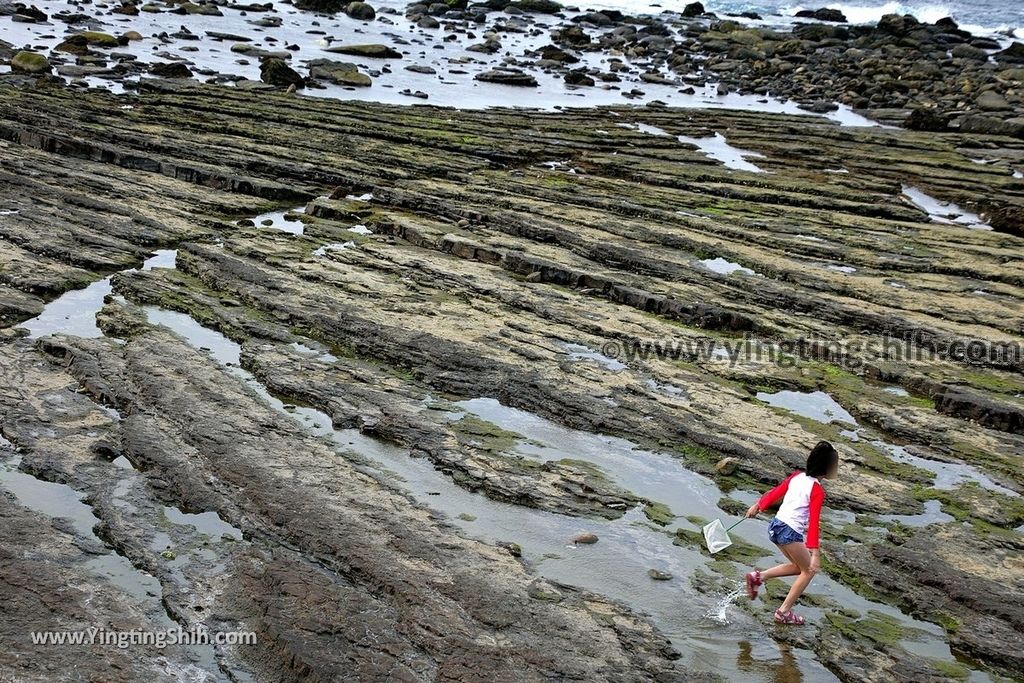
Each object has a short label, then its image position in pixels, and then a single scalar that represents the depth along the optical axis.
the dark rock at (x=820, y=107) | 47.09
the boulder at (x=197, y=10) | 61.69
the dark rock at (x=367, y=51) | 53.50
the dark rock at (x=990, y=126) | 39.81
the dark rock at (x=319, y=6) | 68.81
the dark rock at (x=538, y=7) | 77.88
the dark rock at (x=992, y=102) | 45.47
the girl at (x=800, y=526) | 10.30
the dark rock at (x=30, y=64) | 38.97
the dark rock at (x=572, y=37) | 64.31
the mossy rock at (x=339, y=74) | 45.06
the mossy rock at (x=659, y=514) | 12.19
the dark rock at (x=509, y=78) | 49.56
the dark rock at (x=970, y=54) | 60.19
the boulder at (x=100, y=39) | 48.22
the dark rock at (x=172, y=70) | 42.06
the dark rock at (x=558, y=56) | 57.38
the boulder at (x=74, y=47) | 44.75
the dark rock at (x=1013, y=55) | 59.94
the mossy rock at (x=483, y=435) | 13.57
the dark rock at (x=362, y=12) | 68.25
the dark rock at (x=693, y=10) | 79.75
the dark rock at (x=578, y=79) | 50.75
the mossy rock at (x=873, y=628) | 10.20
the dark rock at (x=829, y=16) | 78.75
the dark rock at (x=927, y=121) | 41.31
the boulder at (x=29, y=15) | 52.81
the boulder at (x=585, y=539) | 11.55
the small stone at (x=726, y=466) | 13.33
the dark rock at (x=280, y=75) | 42.16
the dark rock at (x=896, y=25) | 66.56
